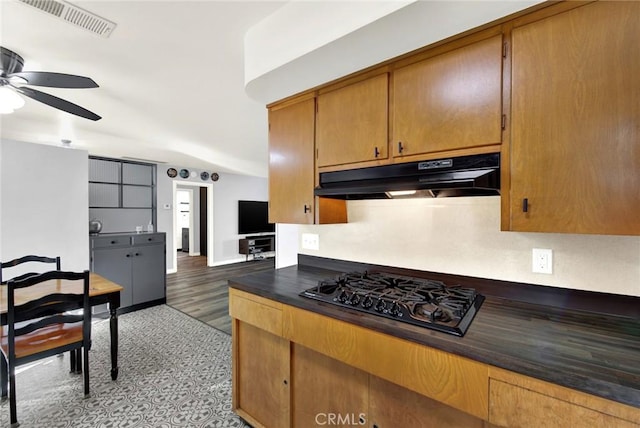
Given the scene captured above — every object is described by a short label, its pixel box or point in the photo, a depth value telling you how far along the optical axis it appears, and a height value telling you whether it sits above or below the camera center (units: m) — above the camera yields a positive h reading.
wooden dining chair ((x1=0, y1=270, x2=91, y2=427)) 1.77 -0.79
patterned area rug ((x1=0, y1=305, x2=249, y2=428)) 1.87 -1.40
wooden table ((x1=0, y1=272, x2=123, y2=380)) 2.10 -0.62
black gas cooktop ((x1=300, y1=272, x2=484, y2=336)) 1.11 -0.41
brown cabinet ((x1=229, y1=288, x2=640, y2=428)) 0.83 -0.67
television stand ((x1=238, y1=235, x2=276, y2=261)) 7.23 -0.92
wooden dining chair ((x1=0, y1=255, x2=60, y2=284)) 2.45 -0.45
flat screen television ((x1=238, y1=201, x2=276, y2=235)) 7.39 -0.16
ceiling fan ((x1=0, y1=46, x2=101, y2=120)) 1.88 +0.92
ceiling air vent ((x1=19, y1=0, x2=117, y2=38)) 1.48 +1.12
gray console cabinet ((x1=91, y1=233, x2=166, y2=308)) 3.68 -0.73
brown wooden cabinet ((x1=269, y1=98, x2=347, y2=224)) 1.85 +0.29
